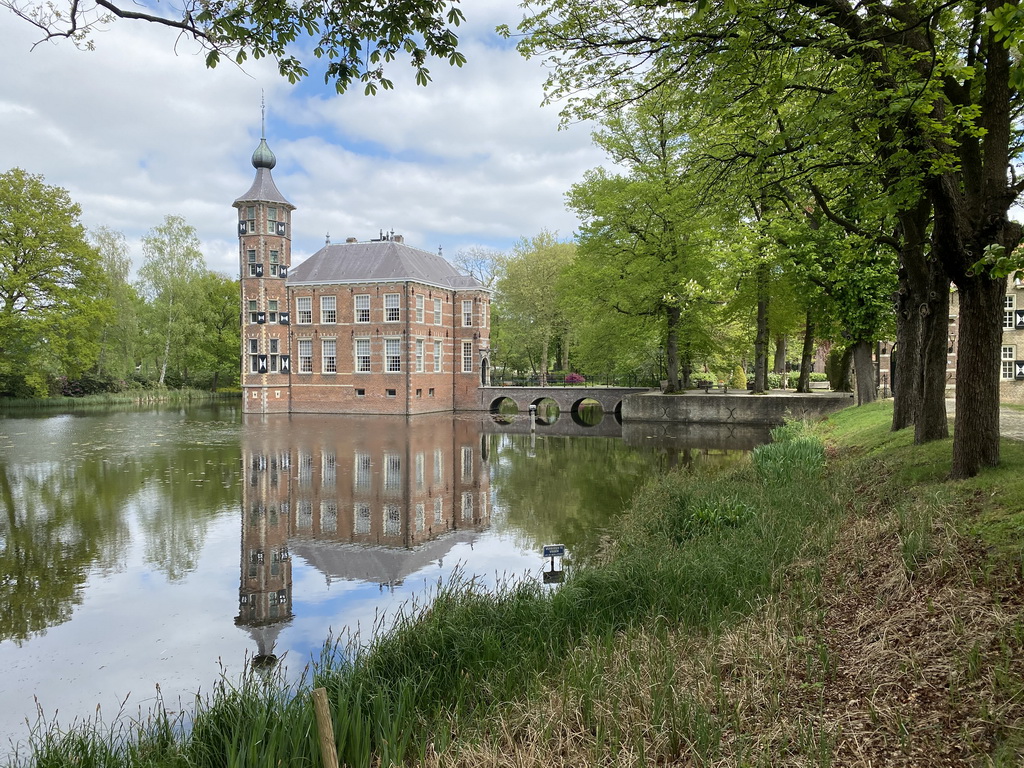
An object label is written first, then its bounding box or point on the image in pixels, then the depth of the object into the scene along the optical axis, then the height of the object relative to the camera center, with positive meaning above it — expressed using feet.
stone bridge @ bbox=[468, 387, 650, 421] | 113.50 -4.59
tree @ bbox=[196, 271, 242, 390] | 160.86 +12.44
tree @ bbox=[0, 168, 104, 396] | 100.48 +15.01
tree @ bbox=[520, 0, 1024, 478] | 20.52 +9.85
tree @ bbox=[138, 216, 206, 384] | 149.89 +20.77
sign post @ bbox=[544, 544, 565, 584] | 25.07 -7.10
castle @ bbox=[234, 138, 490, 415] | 116.47 +9.26
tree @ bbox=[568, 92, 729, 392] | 80.59 +16.87
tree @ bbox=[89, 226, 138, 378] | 133.08 +11.80
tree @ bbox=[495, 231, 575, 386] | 138.82 +16.59
